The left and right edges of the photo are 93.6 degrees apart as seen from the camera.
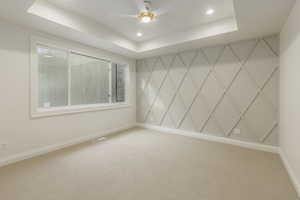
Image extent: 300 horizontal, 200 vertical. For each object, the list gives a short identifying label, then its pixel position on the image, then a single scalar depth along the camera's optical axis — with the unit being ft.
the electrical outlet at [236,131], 10.51
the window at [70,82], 9.21
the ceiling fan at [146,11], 7.31
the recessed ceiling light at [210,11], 8.19
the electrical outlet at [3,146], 7.41
